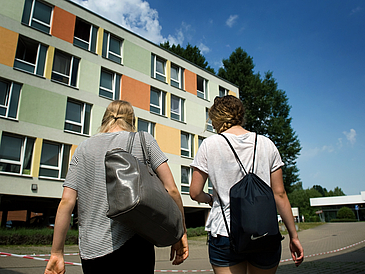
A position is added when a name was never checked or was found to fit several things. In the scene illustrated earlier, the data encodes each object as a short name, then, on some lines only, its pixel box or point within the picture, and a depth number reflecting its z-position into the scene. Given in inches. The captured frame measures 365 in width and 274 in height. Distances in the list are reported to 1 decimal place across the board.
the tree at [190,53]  1585.9
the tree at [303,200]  2704.2
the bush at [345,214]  1919.3
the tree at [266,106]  1408.7
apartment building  644.7
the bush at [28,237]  540.7
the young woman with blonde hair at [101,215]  75.5
